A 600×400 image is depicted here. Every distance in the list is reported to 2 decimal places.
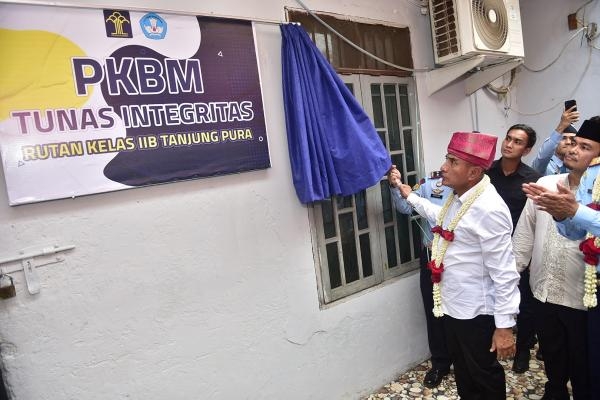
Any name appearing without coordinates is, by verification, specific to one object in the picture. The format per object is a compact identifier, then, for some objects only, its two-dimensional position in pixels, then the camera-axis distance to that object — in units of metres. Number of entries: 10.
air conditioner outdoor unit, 3.05
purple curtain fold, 2.43
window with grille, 2.78
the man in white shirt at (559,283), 2.24
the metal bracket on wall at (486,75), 3.46
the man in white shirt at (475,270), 2.04
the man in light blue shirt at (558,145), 3.15
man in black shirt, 3.03
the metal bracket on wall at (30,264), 1.73
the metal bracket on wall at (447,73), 3.16
